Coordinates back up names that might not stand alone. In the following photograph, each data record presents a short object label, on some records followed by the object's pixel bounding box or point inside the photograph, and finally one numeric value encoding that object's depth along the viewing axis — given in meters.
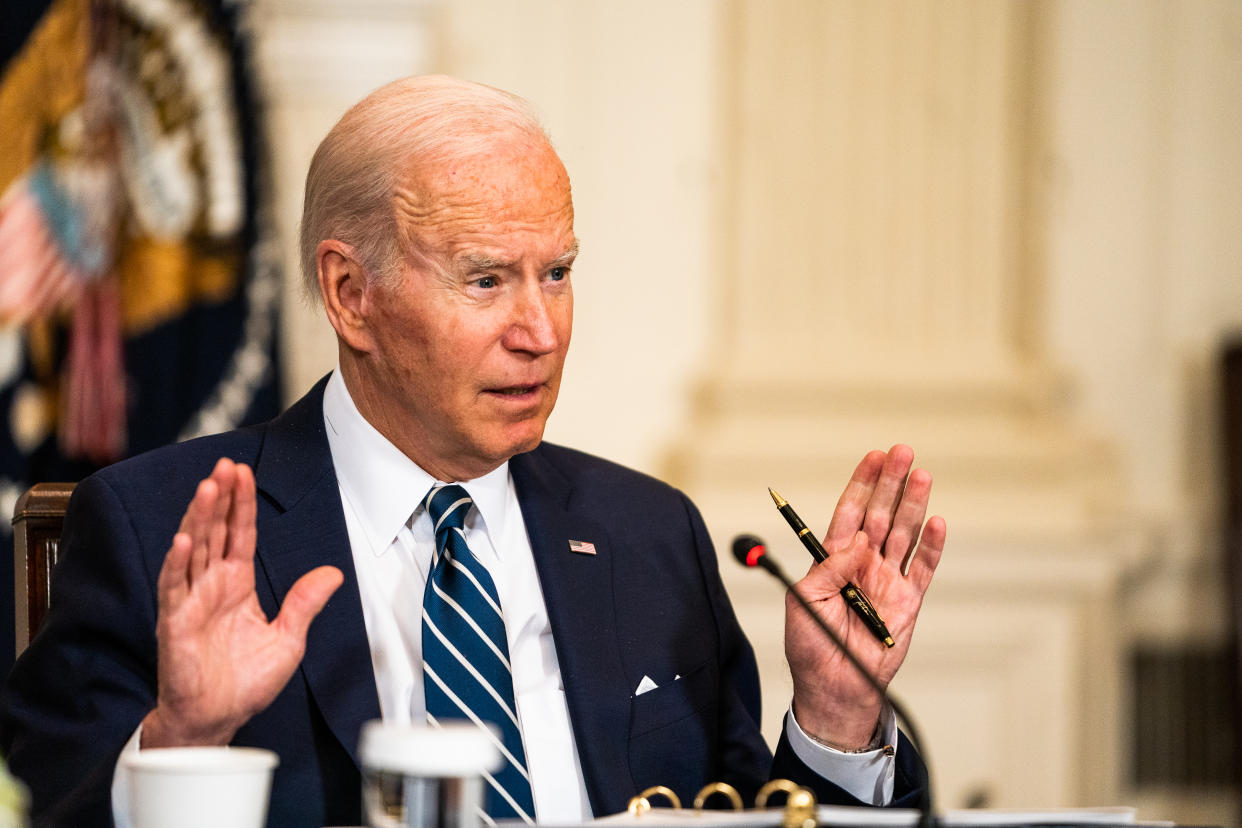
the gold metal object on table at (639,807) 5.67
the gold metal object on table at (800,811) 5.60
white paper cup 5.60
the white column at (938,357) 7.10
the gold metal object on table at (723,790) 5.68
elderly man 5.81
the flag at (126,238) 6.48
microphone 5.61
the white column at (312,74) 6.58
